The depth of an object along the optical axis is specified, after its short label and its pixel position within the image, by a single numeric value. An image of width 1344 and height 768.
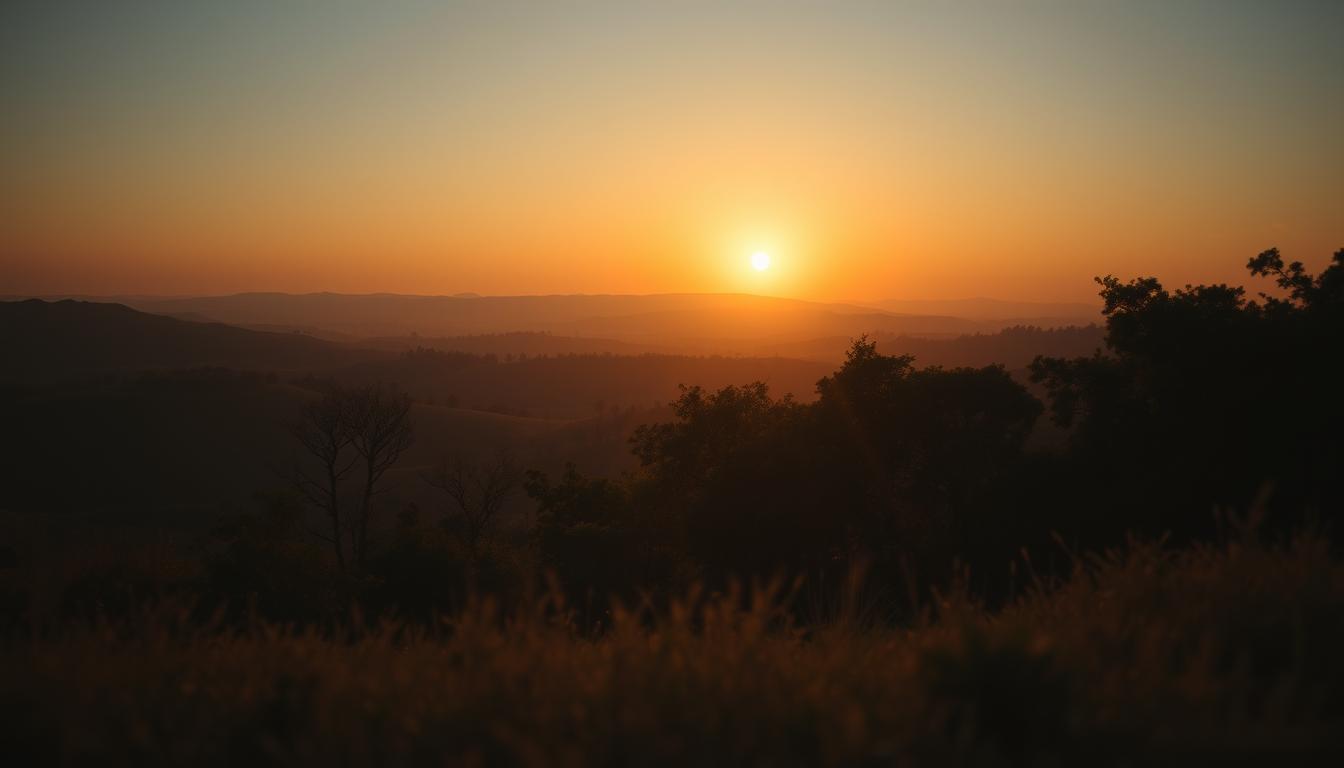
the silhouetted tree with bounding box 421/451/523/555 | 34.31
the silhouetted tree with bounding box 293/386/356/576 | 31.42
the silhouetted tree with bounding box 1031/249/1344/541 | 13.22
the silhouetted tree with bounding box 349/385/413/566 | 33.09
